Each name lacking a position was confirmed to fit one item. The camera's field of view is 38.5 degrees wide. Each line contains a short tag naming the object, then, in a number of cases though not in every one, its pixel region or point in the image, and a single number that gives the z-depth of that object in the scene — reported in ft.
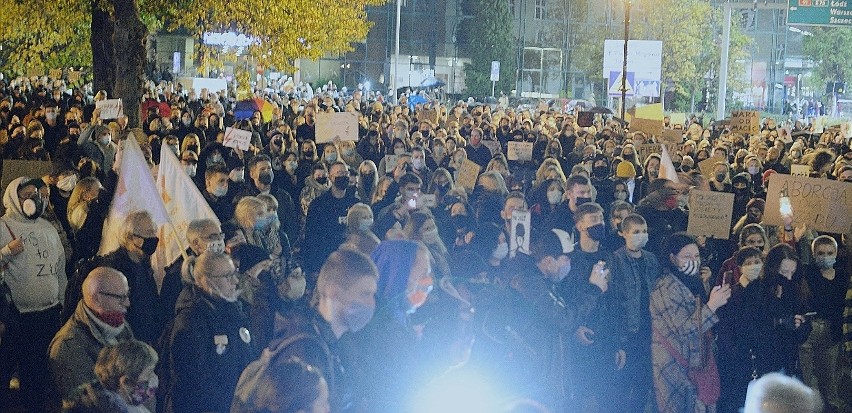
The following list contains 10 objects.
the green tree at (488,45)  211.61
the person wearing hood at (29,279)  26.37
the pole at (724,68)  129.18
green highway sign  99.25
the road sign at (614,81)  104.75
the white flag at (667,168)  43.88
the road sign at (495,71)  165.50
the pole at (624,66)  96.24
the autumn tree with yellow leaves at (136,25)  71.10
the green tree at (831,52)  232.73
